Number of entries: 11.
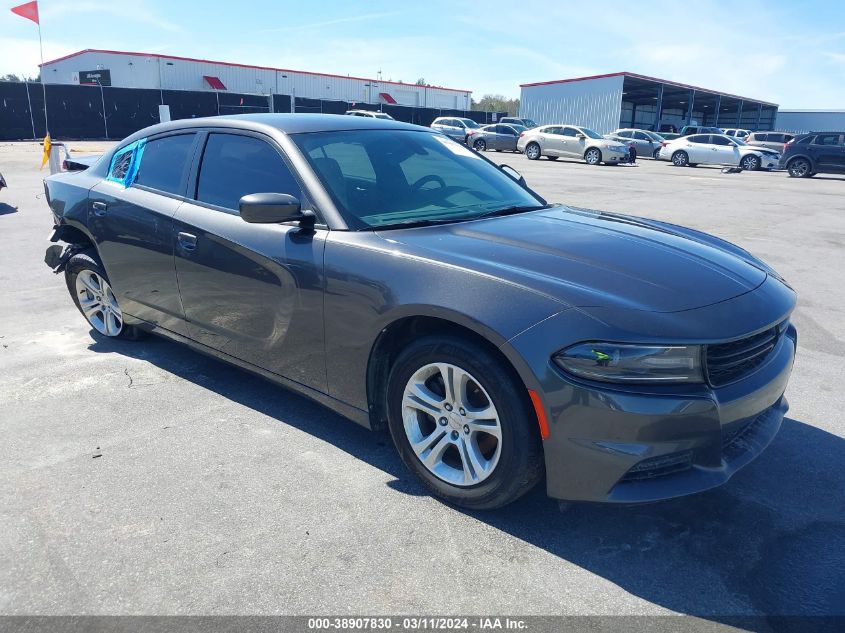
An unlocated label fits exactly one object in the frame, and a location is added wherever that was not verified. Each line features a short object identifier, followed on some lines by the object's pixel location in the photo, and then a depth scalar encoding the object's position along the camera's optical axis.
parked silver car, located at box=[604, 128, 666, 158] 34.34
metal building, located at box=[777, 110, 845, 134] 68.88
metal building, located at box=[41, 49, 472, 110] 46.66
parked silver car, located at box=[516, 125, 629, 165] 27.78
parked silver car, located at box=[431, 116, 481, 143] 34.78
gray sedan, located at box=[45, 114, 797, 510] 2.42
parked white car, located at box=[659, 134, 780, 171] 27.64
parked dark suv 23.48
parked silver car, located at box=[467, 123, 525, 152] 33.19
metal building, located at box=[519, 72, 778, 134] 47.28
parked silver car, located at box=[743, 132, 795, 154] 32.03
